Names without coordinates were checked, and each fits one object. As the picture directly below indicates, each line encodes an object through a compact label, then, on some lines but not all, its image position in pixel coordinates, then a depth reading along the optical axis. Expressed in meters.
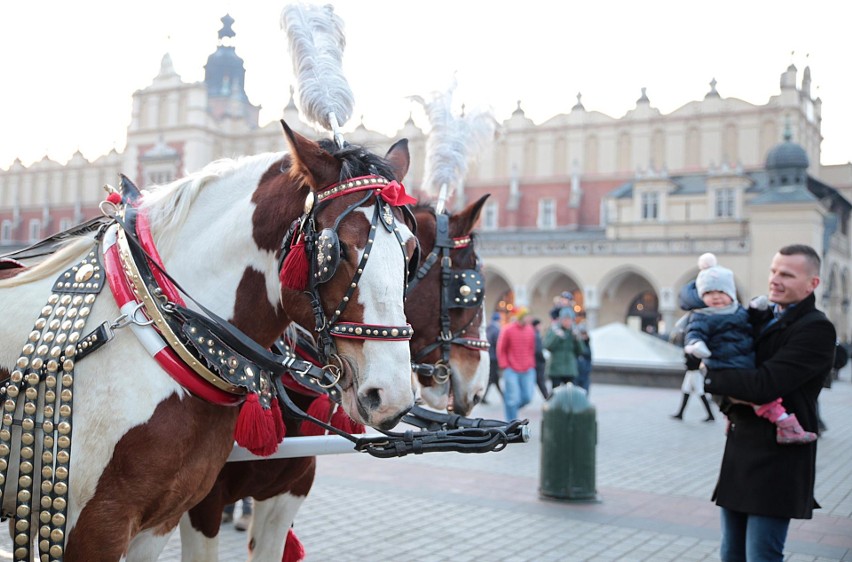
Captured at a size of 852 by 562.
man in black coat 3.39
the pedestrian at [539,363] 13.01
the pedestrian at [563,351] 11.93
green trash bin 6.87
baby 3.49
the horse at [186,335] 2.02
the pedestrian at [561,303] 12.68
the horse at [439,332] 3.24
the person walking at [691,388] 12.91
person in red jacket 11.45
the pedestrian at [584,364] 13.58
